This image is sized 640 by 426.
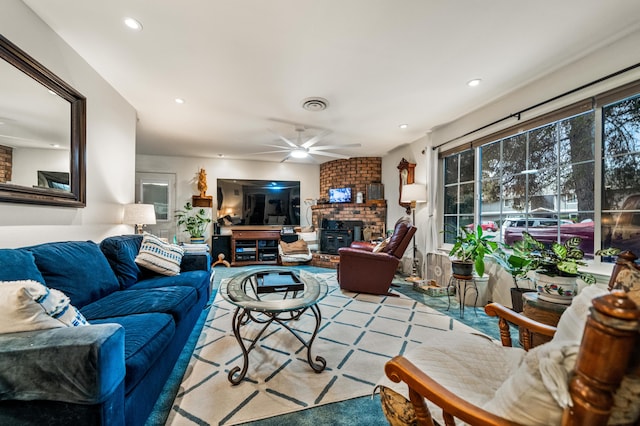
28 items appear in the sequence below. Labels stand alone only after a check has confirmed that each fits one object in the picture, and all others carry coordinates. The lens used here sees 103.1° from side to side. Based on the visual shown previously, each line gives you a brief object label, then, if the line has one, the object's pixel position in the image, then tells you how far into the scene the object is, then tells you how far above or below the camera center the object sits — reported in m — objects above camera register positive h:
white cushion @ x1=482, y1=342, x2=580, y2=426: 0.52 -0.38
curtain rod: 1.87 +1.05
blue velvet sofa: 0.87 -0.61
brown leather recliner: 3.23 -0.68
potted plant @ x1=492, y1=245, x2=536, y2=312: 2.32 -0.53
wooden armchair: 0.44 -0.26
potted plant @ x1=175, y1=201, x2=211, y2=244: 5.20 -0.17
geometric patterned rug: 1.38 -1.06
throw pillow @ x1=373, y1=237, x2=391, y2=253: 3.50 -0.48
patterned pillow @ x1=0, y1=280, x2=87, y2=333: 0.92 -0.37
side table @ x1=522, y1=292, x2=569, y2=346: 1.81 -0.73
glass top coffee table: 1.60 -0.60
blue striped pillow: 2.38 -0.44
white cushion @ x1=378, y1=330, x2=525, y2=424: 0.88 -0.60
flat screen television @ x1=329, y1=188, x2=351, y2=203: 5.40 +0.37
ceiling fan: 3.72 +0.98
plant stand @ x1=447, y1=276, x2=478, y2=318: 2.73 -0.87
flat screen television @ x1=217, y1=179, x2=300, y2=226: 5.57 +0.22
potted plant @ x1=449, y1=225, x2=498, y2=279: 2.65 -0.42
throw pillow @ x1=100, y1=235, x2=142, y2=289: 2.13 -0.42
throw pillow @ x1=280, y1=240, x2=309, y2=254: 5.43 -0.76
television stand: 5.36 -0.76
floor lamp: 3.89 +0.26
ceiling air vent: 2.84 +1.25
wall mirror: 1.56 +0.54
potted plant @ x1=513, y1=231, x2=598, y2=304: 1.87 -0.45
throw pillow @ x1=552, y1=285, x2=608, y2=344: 0.70 -0.31
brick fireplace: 5.25 +0.37
